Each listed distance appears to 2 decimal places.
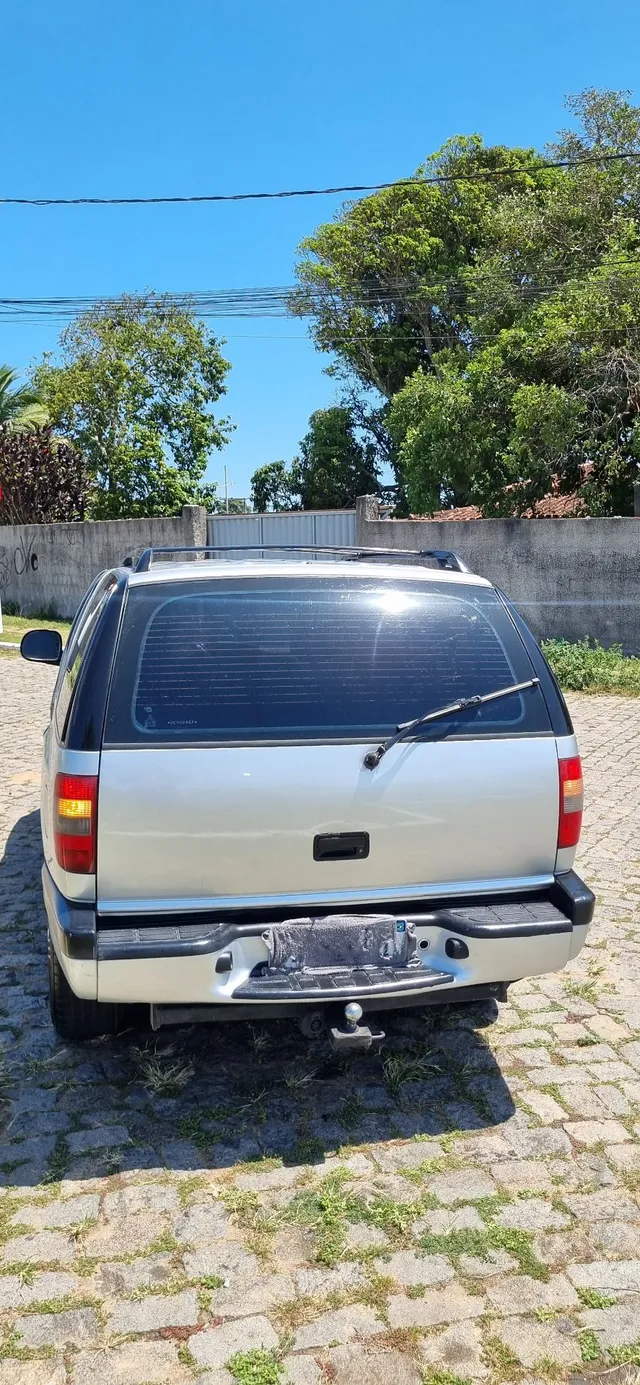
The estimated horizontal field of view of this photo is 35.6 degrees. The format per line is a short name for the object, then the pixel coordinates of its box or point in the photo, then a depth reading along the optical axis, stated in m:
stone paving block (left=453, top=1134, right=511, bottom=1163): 2.93
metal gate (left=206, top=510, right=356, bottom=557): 15.77
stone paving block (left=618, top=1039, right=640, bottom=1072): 3.47
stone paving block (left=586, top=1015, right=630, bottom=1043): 3.64
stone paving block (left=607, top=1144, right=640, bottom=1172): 2.89
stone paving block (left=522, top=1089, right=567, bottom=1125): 3.12
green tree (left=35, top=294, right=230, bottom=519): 22.95
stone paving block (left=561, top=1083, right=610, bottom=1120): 3.14
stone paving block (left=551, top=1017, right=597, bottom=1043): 3.63
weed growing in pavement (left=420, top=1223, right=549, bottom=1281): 2.51
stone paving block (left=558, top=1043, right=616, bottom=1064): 3.47
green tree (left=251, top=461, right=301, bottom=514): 33.95
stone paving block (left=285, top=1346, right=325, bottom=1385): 2.14
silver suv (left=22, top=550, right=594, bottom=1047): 2.76
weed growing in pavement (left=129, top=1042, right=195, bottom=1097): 3.25
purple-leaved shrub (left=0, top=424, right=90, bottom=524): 21.73
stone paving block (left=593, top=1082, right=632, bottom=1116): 3.15
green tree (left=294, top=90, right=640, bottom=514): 13.67
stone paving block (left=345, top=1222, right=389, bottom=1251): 2.55
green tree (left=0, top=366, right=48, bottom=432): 24.00
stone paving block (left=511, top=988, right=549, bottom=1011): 3.89
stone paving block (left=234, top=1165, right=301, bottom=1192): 2.78
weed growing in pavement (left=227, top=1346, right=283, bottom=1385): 2.14
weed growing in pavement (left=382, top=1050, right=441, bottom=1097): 3.31
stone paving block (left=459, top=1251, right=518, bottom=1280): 2.46
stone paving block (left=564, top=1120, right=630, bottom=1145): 3.00
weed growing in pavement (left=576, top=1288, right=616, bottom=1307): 2.36
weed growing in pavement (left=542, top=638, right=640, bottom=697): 11.14
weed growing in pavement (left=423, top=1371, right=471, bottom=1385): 2.14
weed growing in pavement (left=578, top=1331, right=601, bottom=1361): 2.21
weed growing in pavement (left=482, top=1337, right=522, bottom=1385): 2.16
